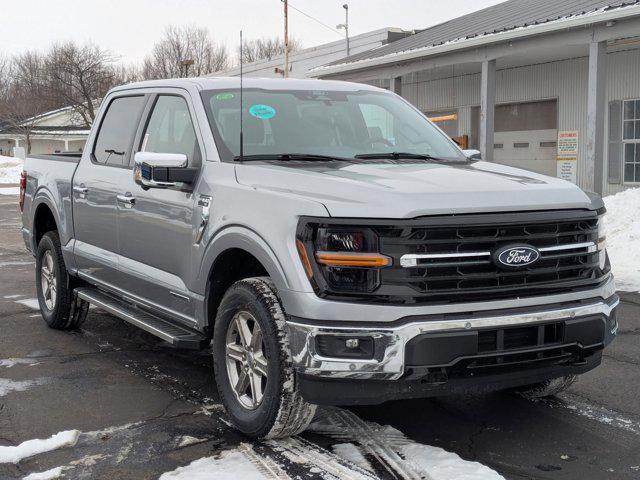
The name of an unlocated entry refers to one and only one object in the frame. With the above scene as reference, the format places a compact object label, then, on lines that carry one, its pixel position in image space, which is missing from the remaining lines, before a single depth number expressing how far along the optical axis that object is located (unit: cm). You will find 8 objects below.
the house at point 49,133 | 7025
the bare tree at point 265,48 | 8900
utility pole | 2834
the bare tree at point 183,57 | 8394
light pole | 4250
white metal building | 1482
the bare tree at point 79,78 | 5900
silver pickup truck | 356
